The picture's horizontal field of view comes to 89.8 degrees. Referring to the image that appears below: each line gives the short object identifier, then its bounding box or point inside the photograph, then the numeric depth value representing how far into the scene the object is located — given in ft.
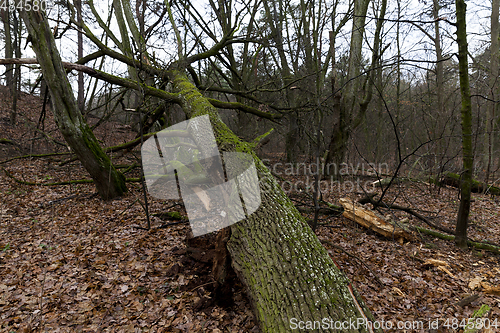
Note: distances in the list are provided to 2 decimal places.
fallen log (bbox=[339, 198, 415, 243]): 14.15
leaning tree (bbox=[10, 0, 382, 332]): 6.73
